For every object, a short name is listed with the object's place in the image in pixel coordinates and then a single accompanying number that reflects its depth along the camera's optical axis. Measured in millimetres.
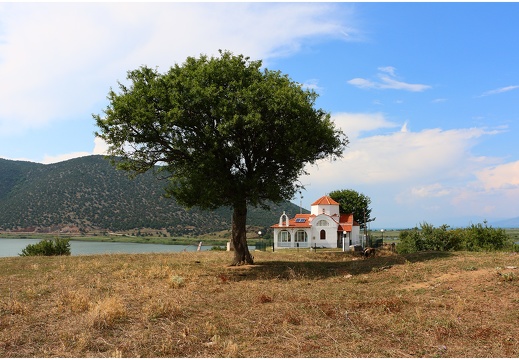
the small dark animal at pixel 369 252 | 32031
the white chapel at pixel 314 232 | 62594
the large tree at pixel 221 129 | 19562
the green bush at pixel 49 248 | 33688
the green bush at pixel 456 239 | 33531
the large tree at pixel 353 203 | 80562
